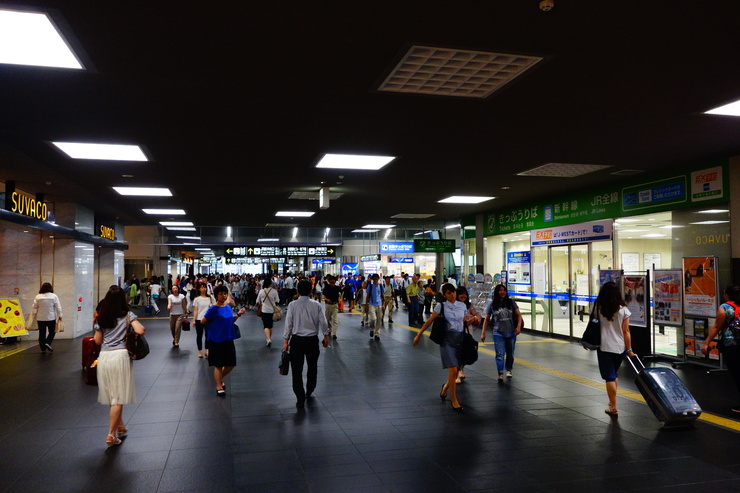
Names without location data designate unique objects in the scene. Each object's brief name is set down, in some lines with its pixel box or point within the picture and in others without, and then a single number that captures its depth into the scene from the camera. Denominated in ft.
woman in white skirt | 17.49
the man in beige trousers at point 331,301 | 43.42
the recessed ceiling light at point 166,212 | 54.10
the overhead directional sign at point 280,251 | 81.51
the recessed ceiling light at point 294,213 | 56.24
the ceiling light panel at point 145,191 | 39.91
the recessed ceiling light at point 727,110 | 21.34
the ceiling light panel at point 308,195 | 42.88
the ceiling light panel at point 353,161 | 30.07
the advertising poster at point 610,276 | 35.76
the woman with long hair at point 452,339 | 22.19
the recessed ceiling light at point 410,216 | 60.34
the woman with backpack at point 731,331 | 20.89
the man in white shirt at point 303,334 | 23.03
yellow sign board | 41.93
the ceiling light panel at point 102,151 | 26.89
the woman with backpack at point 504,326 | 27.66
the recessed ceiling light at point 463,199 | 46.75
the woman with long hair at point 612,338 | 20.92
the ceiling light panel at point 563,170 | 33.19
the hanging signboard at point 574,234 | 40.81
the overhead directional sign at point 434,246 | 64.23
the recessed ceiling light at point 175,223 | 68.23
